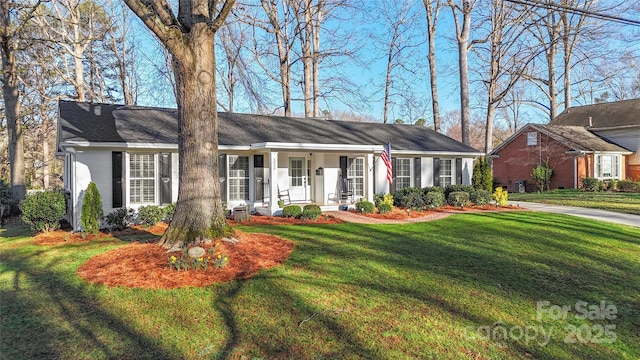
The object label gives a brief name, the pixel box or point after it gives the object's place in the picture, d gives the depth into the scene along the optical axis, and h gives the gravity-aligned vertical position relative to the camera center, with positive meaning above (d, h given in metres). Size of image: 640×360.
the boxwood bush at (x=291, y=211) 11.78 -0.99
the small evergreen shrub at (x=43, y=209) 9.21 -0.67
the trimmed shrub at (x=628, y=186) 23.02 -0.58
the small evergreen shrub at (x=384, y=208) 12.65 -0.99
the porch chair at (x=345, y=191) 14.43 -0.46
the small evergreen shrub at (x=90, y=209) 9.11 -0.69
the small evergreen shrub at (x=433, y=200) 14.02 -0.80
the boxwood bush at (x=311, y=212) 11.51 -1.01
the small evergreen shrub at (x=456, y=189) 15.43 -0.45
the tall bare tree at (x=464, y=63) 21.03 +6.63
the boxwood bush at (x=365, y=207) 12.81 -0.96
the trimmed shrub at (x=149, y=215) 10.20 -0.93
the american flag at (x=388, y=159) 13.18 +0.71
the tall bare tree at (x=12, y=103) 13.31 +2.93
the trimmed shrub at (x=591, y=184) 22.89 -0.43
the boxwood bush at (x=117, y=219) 10.07 -1.02
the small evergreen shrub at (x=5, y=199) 12.95 -0.60
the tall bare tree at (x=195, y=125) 6.66 +1.02
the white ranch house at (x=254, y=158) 10.59 +0.76
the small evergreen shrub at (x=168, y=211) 10.84 -0.87
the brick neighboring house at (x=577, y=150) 24.22 +1.83
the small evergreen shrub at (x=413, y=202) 13.63 -0.85
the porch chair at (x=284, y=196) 13.69 -0.59
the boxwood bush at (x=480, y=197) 14.85 -0.76
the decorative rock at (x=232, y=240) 6.85 -1.10
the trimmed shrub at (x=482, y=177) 16.09 +0.04
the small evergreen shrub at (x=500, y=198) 15.09 -0.81
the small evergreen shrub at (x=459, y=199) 14.45 -0.80
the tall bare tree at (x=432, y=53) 23.92 +8.21
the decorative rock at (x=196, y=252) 5.84 -1.13
